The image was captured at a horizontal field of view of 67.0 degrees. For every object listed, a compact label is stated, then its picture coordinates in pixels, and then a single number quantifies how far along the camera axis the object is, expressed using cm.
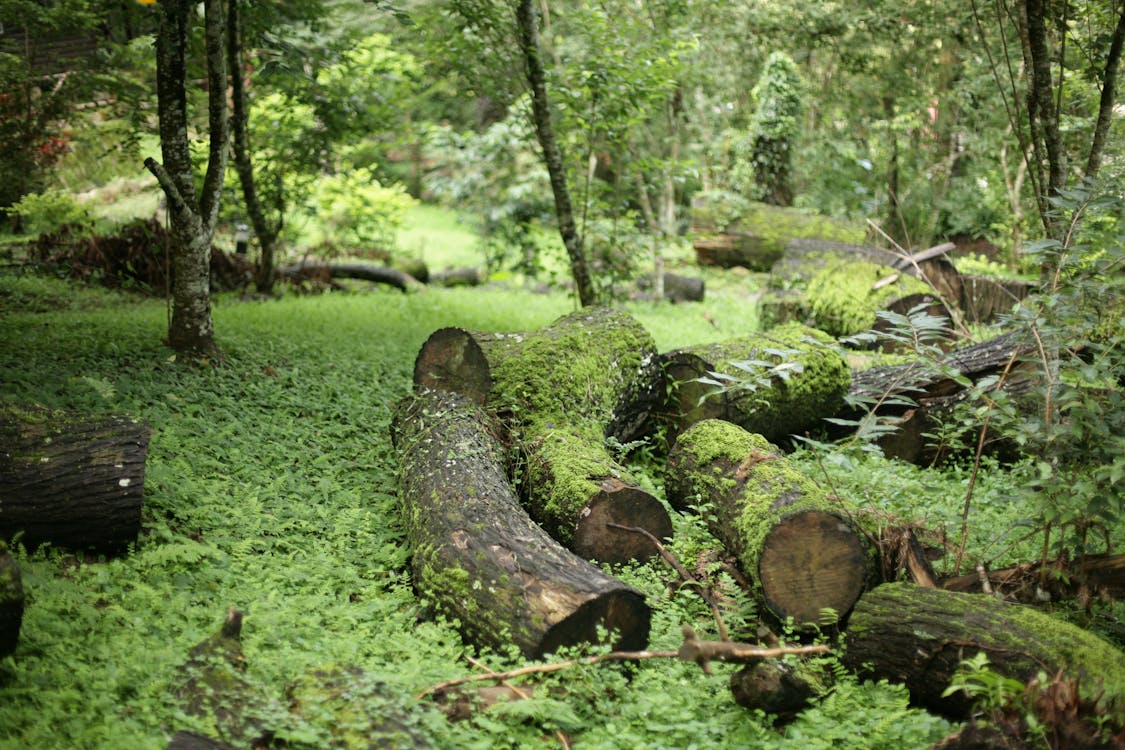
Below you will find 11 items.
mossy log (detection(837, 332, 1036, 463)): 680
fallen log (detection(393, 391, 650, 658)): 400
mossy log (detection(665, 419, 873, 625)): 459
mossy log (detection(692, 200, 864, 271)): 1661
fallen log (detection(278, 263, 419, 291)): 1399
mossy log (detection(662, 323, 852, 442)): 688
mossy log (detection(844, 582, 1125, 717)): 359
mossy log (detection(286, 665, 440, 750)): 326
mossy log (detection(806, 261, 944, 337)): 1023
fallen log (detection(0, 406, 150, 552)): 436
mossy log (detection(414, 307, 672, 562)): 511
